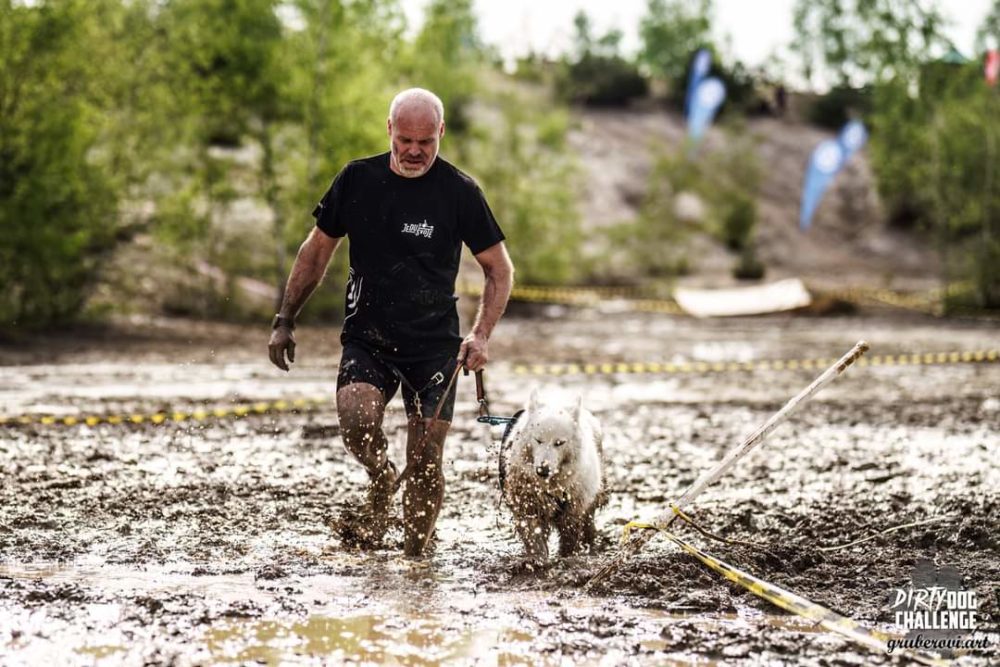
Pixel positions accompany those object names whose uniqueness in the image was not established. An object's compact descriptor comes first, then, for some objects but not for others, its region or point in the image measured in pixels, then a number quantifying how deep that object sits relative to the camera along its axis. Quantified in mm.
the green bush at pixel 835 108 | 71750
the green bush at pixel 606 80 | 66875
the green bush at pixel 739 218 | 51281
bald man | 6129
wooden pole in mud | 5707
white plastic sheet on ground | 32000
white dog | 6117
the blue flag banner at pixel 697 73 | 67688
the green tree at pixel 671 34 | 75188
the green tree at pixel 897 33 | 29672
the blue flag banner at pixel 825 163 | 61906
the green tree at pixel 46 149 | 19406
